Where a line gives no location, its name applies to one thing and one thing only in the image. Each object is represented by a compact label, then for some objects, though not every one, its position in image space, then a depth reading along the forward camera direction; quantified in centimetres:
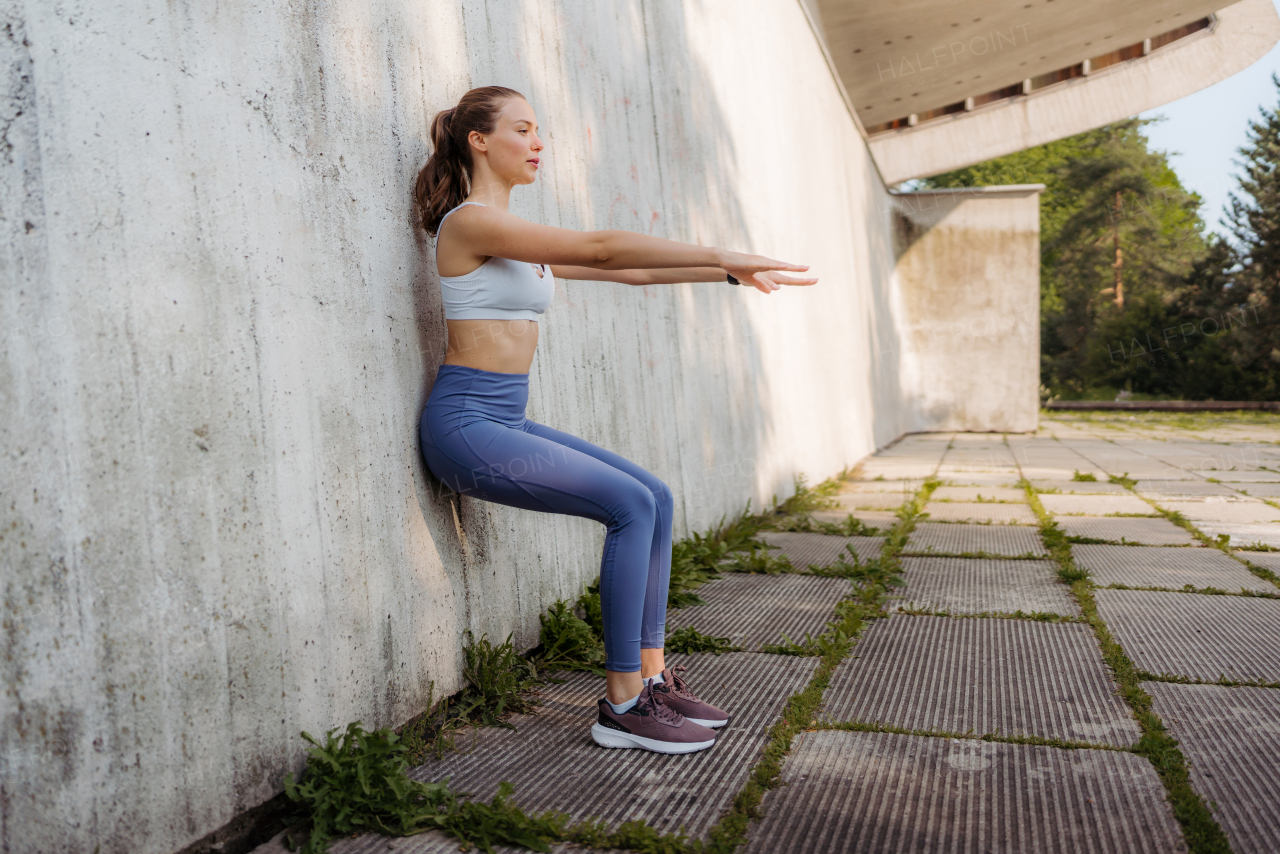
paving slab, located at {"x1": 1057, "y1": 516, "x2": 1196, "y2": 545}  524
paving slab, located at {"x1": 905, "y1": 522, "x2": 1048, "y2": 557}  501
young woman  239
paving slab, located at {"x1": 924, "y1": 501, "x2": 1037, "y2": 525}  605
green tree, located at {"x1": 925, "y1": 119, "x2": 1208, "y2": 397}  3703
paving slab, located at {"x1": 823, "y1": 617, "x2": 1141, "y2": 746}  252
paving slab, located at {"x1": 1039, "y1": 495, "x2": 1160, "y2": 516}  636
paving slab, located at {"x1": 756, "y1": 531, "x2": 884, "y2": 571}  494
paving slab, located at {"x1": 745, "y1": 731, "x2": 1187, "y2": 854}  186
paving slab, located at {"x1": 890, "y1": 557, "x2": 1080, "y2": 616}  382
